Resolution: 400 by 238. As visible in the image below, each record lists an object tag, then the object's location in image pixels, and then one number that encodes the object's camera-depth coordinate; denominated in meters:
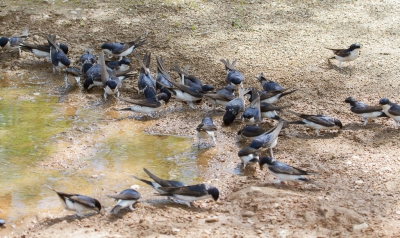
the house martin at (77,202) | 6.15
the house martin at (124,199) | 6.27
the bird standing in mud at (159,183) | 6.60
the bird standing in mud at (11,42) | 11.02
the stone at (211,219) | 6.19
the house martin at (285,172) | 6.83
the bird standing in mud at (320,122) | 8.21
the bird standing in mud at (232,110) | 8.80
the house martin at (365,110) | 8.48
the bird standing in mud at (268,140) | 7.56
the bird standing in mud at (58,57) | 10.45
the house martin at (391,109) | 8.26
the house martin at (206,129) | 8.02
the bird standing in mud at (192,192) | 6.42
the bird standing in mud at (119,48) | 10.79
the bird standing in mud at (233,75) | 9.59
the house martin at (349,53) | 10.09
